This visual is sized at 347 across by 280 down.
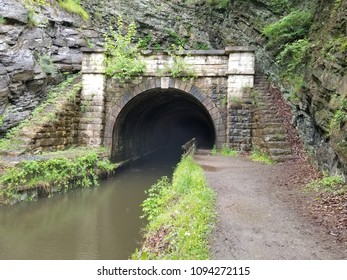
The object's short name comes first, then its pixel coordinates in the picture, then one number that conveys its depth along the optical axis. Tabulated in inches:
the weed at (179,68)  501.0
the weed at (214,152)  505.0
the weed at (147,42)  696.2
